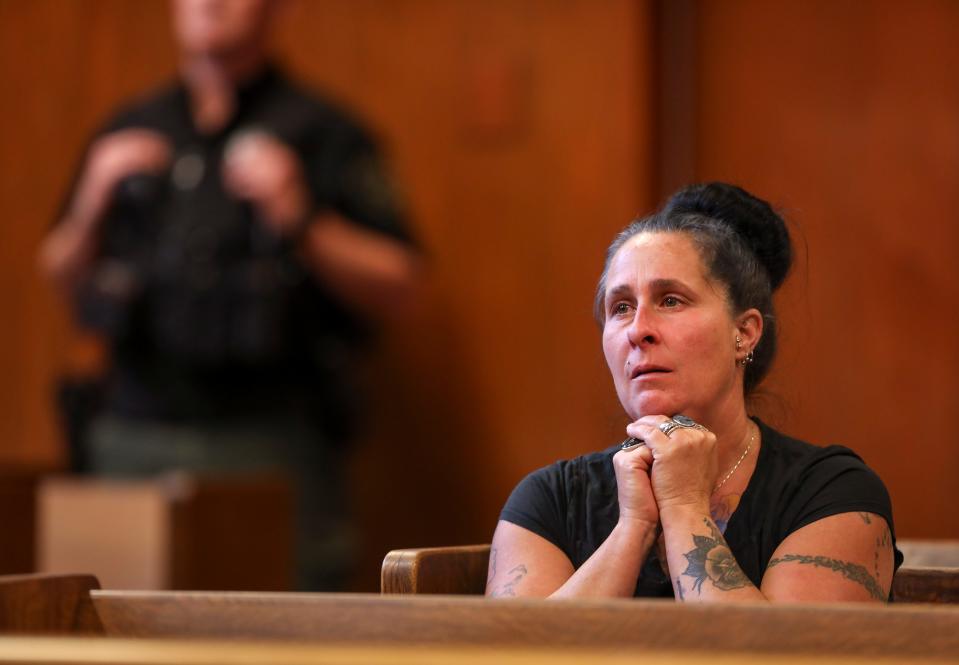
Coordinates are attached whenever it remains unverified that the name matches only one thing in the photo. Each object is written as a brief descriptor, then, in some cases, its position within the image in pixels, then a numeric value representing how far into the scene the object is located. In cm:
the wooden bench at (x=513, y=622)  523
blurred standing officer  767
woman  557
